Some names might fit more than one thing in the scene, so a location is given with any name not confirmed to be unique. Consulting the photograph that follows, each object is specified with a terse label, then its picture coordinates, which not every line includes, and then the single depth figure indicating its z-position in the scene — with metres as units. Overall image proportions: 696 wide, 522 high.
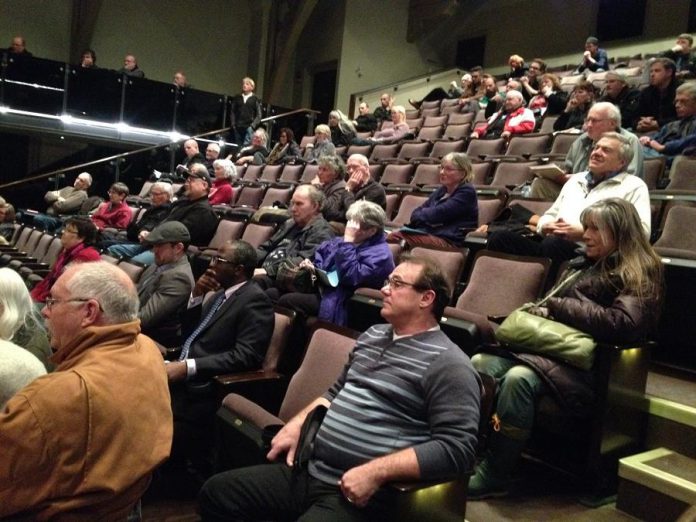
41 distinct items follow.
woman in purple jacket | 2.47
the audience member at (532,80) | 6.29
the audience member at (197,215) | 4.02
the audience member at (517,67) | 7.40
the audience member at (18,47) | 7.60
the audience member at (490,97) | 6.27
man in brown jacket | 1.03
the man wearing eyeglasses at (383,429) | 1.26
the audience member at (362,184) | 3.56
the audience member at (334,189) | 3.49
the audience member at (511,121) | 5.22
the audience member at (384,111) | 8.20
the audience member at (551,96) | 5.46
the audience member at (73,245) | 3.19
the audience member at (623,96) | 4.20
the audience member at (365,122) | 8.27
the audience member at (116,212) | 5.39
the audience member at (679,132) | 3.44
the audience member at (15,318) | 1.33
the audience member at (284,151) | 6.94
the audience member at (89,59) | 8.36
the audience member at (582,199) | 2.23
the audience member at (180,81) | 8.61
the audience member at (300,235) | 2.85
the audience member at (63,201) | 6.06
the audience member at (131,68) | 8.39
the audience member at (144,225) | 4.31
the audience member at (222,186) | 5.31
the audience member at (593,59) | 7.06
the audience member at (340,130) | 7.06
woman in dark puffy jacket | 1.69
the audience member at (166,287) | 2.45
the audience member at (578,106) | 4.54
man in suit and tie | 2.01
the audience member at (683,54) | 5.60
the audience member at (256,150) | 7.40
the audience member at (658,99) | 4.04
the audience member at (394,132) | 6.84
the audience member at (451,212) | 3.04
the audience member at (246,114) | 8.34
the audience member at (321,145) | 6.32
